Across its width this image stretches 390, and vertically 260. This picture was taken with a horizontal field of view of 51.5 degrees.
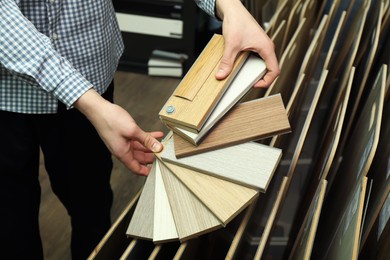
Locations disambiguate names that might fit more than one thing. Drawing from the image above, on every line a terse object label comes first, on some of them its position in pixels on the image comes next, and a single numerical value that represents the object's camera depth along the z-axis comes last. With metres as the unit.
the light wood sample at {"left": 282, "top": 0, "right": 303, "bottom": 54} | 1.38
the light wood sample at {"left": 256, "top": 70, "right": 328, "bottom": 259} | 0.70
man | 0.80
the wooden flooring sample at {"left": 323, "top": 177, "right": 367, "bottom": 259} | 0.63
